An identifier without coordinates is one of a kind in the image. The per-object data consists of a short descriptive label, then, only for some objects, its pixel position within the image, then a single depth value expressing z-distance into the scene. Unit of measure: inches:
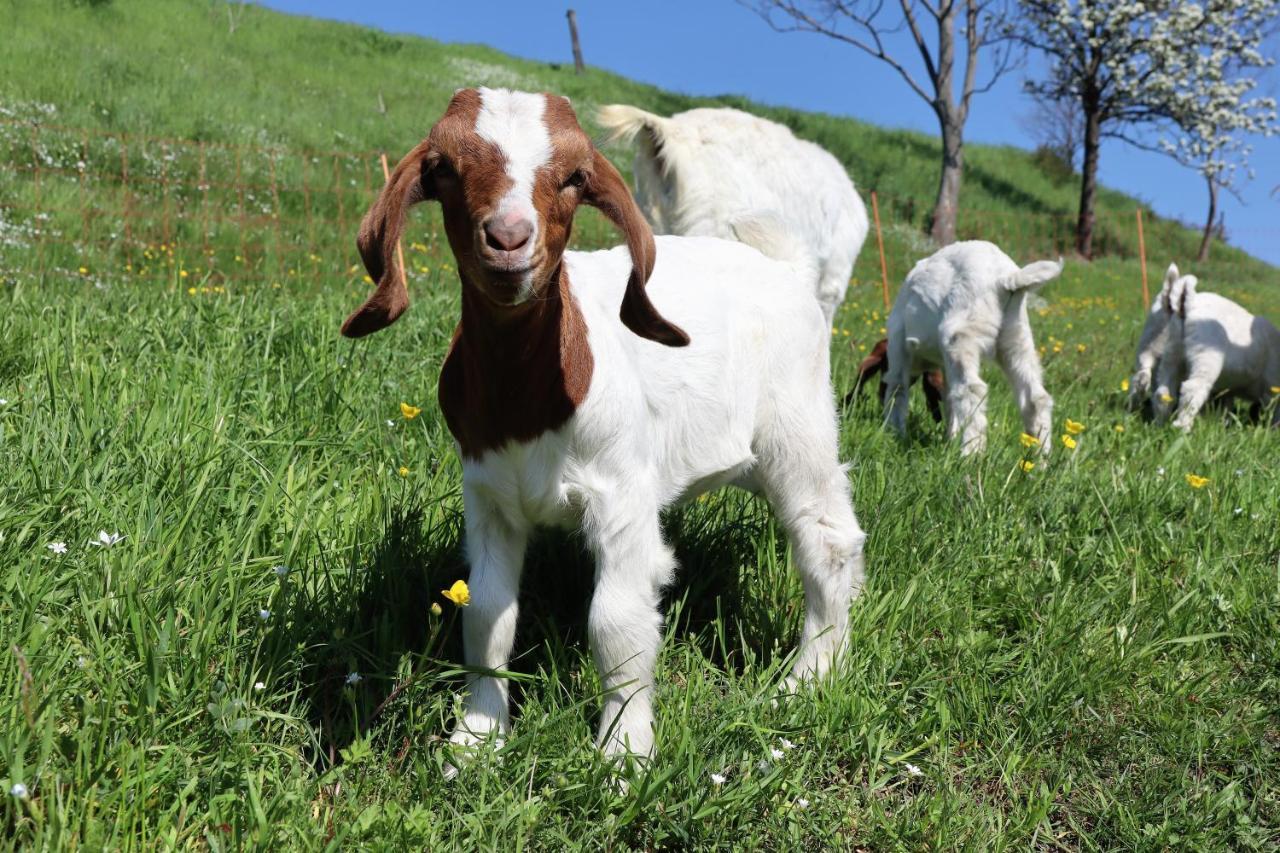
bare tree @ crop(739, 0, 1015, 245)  740.6
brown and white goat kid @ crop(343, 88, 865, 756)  79.4
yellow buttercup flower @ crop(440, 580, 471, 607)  85.4
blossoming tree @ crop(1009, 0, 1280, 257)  898.1
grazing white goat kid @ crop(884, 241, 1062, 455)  215.5
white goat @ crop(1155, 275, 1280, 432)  295.4
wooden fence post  1390.3
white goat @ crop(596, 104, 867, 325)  181.0
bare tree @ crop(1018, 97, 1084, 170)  1179.6
